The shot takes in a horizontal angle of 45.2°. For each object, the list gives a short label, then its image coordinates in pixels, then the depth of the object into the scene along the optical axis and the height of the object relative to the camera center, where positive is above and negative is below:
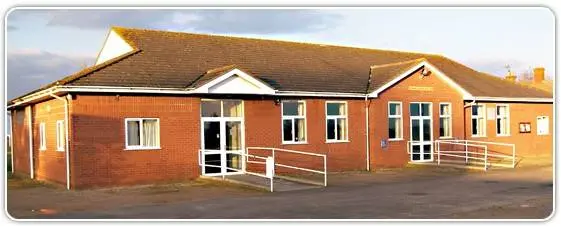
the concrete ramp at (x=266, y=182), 16.45 -1.73
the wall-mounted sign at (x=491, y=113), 26.56 -0.09
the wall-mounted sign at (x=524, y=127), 27.89 -0.71
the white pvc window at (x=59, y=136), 18.39 -0.47
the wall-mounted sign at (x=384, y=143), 22.68 -1.02
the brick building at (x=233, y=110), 17.41 +0.14
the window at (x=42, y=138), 20.31 -0.57
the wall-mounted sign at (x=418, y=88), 23.43 +0.85
